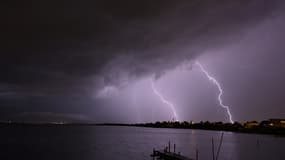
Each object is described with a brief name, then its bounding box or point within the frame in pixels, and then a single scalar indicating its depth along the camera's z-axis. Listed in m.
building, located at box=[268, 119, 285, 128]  102.60
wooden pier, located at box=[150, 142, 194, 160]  23.73
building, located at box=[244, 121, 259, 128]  117.78
